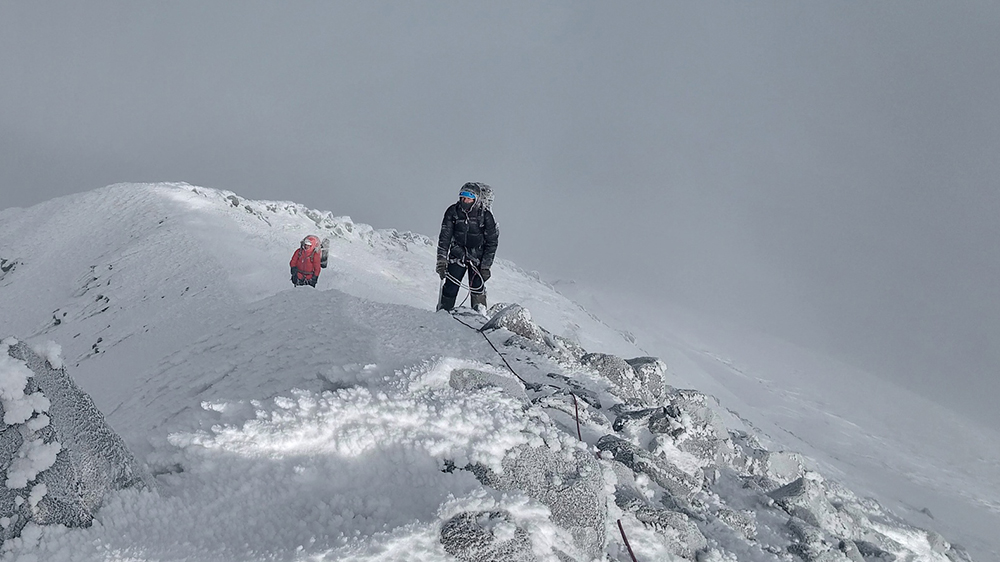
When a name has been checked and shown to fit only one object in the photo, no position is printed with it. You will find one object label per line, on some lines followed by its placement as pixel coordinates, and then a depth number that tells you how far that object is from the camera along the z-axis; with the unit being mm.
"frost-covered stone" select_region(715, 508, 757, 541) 6129
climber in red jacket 12734
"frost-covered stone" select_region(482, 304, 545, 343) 9336
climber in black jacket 10078
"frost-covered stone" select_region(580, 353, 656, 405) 9219
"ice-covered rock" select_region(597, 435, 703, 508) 5986
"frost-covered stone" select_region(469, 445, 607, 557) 4281
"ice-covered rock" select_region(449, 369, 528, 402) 5820
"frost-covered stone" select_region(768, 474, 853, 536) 7199
